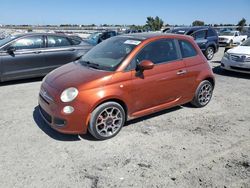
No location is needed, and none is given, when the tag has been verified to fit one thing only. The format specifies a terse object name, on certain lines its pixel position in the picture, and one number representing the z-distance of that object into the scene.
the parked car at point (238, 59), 6.57
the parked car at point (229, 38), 17.29
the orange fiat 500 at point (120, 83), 2.96
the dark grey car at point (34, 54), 5.53
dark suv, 9.73
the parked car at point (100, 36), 12.02
